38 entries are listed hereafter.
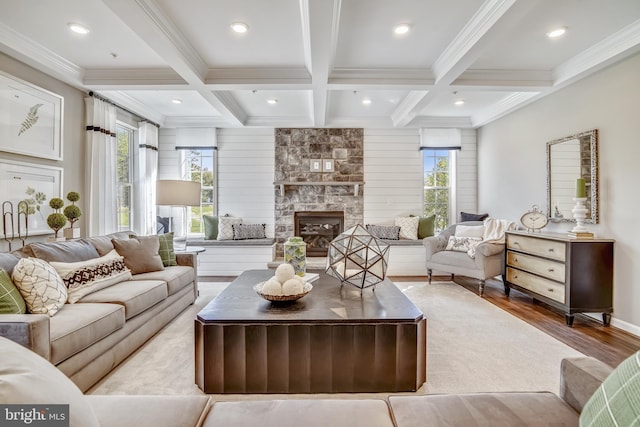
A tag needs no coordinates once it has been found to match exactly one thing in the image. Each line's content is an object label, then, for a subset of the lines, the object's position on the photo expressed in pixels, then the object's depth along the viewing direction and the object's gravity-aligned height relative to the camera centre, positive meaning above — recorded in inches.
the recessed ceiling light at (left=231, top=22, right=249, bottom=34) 103.3 +62.7
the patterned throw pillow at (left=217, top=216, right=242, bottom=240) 211.3 -10.9
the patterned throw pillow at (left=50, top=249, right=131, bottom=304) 89.7 -20.1
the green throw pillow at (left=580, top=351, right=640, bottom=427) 27.5 -17.7
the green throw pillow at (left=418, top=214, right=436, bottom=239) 217.2 -10.1
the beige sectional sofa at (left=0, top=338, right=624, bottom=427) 39.3 -26.8
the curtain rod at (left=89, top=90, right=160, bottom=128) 150.7 +58.7
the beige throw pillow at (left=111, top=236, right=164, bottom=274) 121.5 -17.0
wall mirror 128.5 +18.3
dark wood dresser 118.3 -24.6
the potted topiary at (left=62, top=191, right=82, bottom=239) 120.0 -2.5
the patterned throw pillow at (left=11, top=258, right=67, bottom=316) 76.9 -19.3
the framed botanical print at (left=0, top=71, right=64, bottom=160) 109.8 +35.5
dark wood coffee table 70.4 -32.6
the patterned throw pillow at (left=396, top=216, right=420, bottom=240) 215.9 -10.7
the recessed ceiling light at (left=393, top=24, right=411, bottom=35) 104.9 +63.2
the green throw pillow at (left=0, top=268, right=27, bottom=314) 70.1 -20.3
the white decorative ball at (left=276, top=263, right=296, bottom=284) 82.3 -16.5
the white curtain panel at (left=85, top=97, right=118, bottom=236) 149.5 +22.4
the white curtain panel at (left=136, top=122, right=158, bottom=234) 195.0 +20.3
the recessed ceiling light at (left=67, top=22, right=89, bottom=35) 103.8 +62.7
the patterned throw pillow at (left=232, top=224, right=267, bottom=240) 212.1 -13.9
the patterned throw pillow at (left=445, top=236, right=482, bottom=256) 172.2 -18.2
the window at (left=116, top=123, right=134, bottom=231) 184.8 +20.8
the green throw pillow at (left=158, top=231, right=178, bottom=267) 139.3 -18.3
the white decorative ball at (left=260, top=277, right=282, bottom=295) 78.9 -19.8
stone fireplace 224.7 +27.2
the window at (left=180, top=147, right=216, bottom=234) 225.3 +25.6
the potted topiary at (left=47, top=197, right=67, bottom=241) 112.8 -3.8
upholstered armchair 159.6 -26.3
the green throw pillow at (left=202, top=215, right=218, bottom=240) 211.8 -11.6
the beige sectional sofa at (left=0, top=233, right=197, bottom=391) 63.3 -28.0
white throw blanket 165.8 -10.3
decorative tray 78.8 -21.8
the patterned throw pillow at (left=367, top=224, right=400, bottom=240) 216.8 -14.3
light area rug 77.5 -43.5
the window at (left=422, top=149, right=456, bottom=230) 231.3 +20.9
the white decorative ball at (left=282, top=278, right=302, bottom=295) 79.2 -19.6
